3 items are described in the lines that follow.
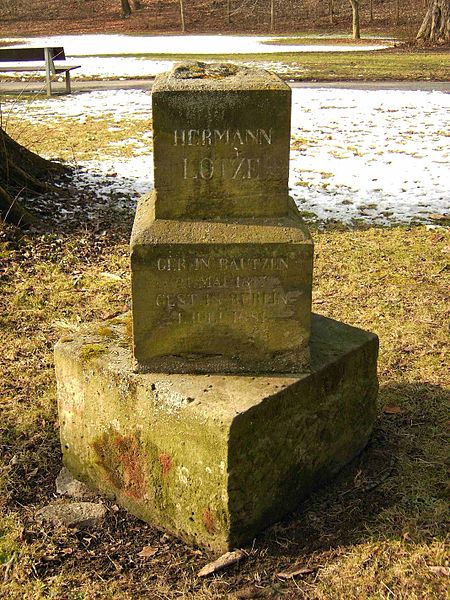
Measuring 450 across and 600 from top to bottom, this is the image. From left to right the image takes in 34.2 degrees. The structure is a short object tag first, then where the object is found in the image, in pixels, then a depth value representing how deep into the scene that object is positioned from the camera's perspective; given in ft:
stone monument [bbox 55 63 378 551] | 9.98
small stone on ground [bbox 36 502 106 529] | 10.99
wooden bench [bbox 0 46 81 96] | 51.34
